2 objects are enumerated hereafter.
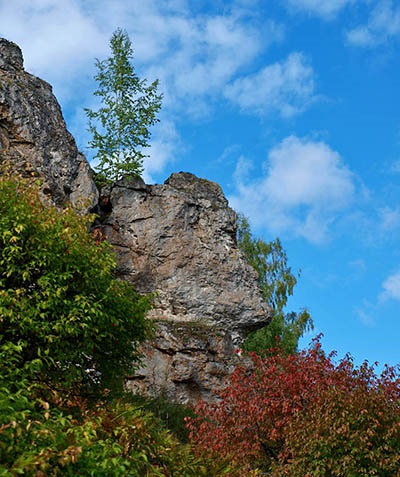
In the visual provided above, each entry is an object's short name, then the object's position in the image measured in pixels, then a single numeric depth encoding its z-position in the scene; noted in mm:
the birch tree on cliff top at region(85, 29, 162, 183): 29500
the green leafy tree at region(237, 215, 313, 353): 37156
